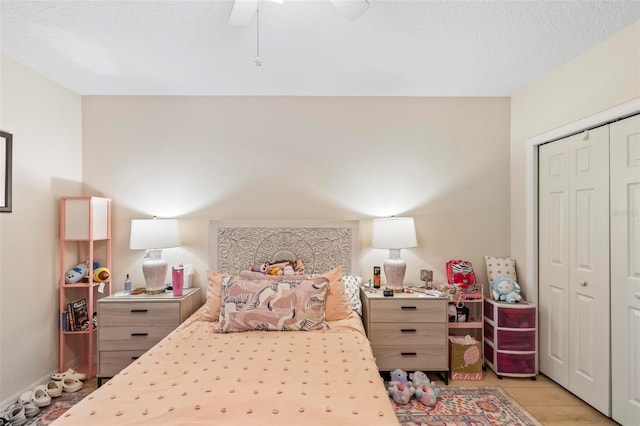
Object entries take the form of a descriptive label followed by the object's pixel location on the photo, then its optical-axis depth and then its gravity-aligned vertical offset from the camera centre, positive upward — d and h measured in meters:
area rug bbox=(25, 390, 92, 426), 2.29 -1.44
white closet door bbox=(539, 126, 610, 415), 2.34 -0.36
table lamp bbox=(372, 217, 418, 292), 2.94 -0.21
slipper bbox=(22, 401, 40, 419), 2.33 -1.39
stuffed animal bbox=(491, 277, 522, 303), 2.94 -0.66
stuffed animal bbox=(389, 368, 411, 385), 2.62 -1.29
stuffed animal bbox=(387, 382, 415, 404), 2.49 -1.34
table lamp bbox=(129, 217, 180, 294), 2.88 -0.25
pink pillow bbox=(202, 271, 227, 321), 2.60 -0.66
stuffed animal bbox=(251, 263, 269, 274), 3.05 -0.48
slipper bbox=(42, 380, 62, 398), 2.58 -1.37
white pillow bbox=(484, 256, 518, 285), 3.17 -0.49
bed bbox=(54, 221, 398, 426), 1.38 -0.81
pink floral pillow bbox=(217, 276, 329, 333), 2.37 -0.65
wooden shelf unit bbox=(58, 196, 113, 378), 2.85 -0.40
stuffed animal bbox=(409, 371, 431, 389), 2.62 -1.31
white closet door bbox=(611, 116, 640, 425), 2.11 -0.34
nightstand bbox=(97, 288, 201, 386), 2.70 -0.91
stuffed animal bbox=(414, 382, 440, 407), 2.46 -1.34
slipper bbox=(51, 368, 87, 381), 2.71 -1.33
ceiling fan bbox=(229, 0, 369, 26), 1.54 +1.01
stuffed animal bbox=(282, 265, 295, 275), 2.98 -0.49
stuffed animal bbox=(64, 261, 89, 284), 2.93 -0.53
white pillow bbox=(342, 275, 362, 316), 2.93 -0.67
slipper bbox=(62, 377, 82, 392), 2.66 -1.38
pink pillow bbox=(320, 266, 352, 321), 2.62 -0.68
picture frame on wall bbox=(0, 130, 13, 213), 2.42 +0.33
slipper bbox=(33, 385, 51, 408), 2.44 -1.38
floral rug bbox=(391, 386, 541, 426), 2.28 -1.41
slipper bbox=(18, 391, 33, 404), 2.42 -1.35
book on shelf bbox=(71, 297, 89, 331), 2.88 -0.89
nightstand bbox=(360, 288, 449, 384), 2.79 -0.97
